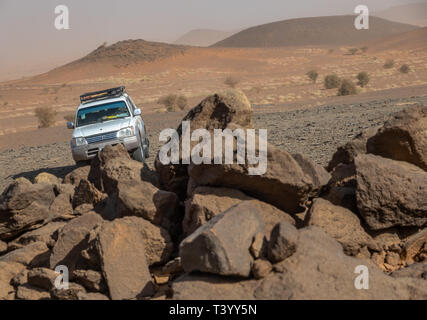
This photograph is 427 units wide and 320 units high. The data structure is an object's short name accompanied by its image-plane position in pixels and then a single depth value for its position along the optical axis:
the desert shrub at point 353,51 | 72.25
